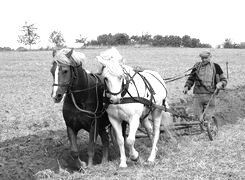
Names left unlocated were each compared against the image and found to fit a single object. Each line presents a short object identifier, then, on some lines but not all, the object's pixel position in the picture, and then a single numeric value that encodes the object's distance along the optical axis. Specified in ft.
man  30.60
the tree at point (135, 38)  251.27
